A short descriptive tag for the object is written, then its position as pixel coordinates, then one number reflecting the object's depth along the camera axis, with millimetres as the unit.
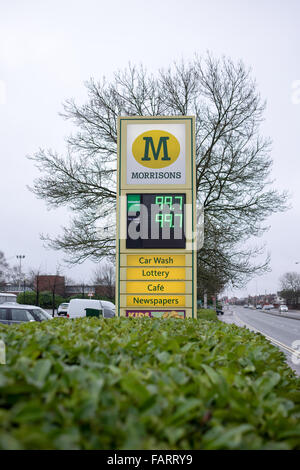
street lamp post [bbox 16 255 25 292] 67562
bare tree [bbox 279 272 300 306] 86644
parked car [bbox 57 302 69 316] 33794
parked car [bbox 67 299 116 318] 19664
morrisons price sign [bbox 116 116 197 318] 8484
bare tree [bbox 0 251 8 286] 67744
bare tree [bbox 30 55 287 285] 16750
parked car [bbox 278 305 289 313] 70381
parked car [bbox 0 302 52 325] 12594
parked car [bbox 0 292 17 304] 29094
